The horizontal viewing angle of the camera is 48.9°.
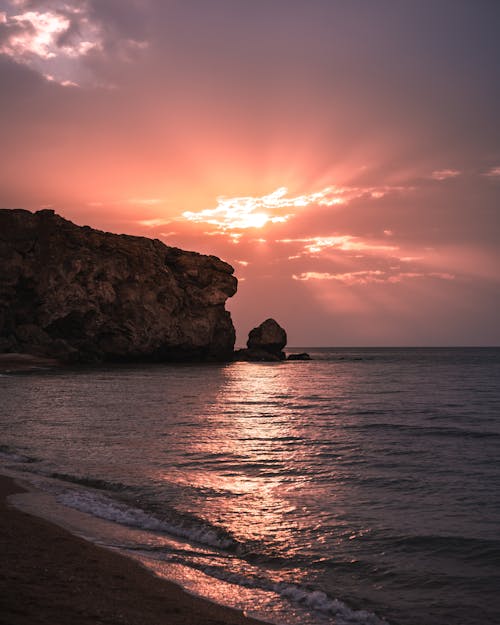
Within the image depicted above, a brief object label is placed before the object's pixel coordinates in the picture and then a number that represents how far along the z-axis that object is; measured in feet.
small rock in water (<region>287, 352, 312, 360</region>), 445.78
